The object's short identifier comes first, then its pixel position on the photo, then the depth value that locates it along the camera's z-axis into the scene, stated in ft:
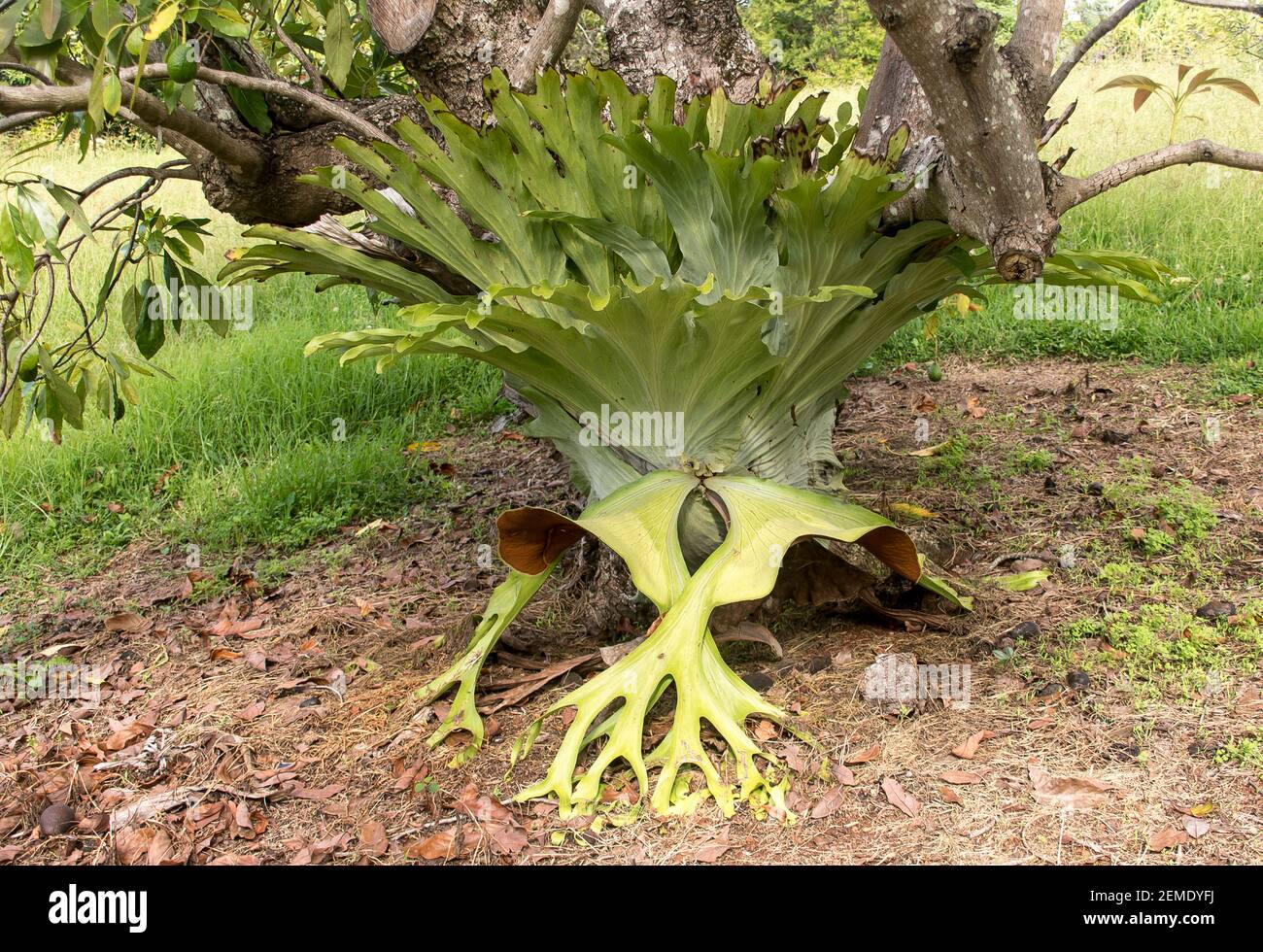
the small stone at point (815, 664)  9.86
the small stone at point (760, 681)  9.62
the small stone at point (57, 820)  9.01
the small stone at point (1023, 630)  9.96
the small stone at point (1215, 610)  9.95
